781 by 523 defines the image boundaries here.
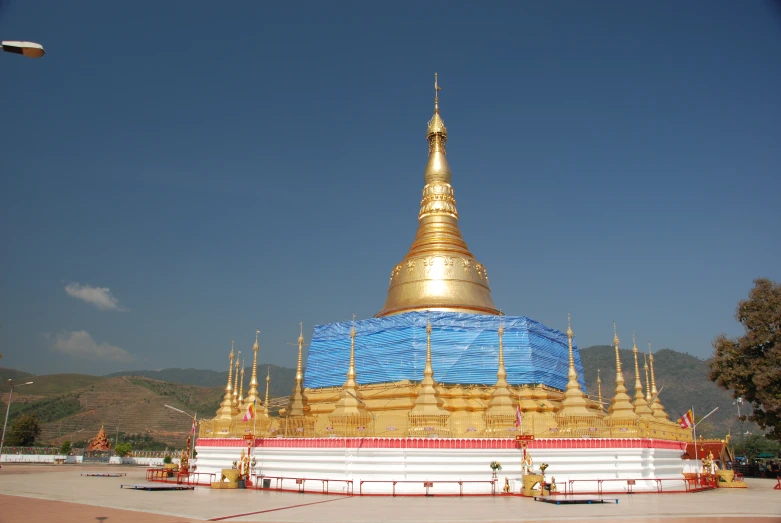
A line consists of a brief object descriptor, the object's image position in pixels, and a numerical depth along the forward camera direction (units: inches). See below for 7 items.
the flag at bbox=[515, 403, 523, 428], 987.3
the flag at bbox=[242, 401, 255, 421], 1124.3
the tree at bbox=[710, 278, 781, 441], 1334.9
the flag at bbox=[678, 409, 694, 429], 1229.1
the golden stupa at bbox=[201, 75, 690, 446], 1074.1
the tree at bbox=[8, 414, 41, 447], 2765.7
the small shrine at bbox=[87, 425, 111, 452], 2753.4
